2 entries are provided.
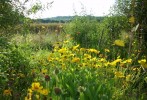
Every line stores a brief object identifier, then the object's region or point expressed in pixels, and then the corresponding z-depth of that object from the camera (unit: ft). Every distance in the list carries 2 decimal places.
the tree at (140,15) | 11.00
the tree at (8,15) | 10.77
